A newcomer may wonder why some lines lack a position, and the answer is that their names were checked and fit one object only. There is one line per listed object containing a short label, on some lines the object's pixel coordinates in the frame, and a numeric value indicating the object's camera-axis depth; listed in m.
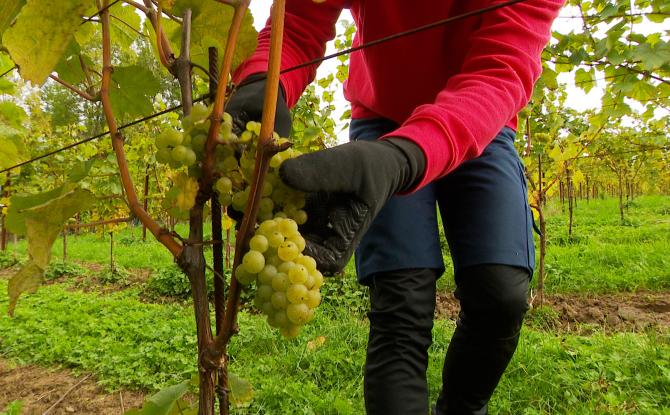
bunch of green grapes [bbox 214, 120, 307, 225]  0.69
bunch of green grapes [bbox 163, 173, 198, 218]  0.65
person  1.25
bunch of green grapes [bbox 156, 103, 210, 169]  0.71
